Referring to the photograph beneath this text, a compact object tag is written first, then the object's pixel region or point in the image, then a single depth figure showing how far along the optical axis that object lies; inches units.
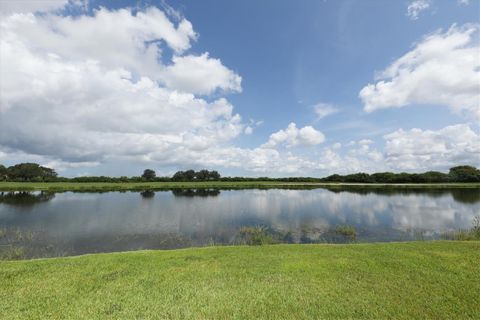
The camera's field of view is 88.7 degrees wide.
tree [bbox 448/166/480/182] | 4280.3
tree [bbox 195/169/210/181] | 6200.3
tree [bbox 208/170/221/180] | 6375.0
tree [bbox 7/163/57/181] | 4591.5
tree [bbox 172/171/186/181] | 5677.2
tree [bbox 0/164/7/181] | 4822.8
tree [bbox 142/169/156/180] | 6122.1
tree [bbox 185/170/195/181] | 6030.0
